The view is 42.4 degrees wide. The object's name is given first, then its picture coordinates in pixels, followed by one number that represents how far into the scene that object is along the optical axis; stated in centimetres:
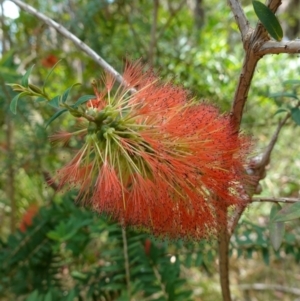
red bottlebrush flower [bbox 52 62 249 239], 19
